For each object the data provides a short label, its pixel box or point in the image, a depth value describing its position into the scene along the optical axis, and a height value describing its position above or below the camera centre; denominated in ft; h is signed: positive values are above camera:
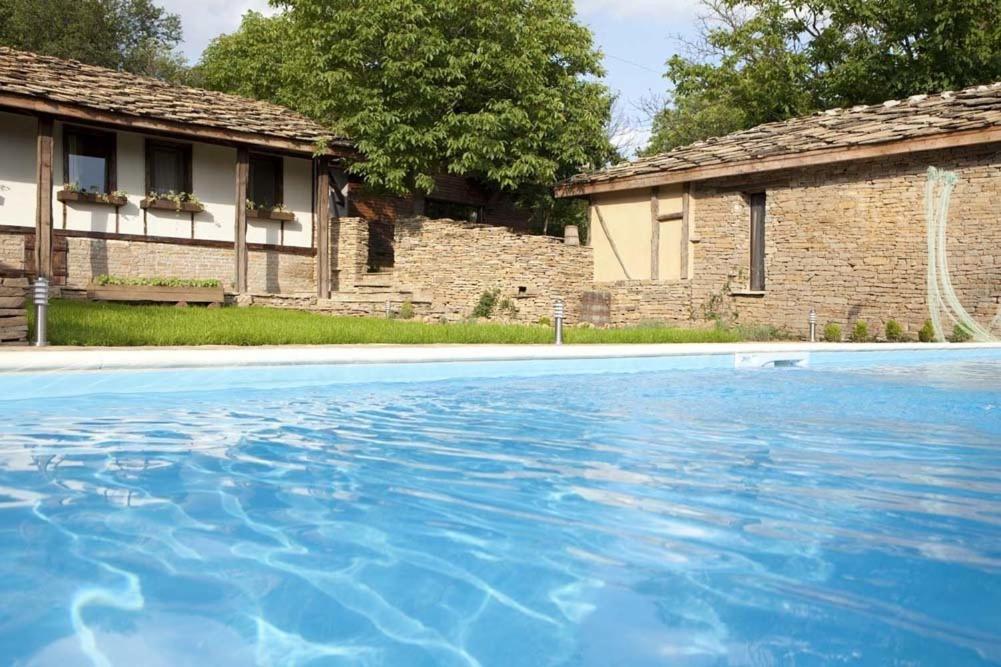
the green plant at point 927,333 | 46.06 -0.91
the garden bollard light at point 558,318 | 36.40 -0.25
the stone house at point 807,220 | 47.55 +6.37
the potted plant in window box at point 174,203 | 57.06 +7.32
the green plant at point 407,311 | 56.90 -0.04
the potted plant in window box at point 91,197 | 53.78 +7.26
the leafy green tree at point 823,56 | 72.18 +25.17
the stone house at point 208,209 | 52.80 +6.96
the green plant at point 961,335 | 45.65 -0.99
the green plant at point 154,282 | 51.49 +1.60
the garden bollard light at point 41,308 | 27.53 -0.06
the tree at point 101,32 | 90.68 +32.02
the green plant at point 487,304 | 61.76 +0.55
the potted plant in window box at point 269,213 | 61.52 +7.18
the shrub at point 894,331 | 48.91 -0.88
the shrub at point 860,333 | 49.31 -1.02
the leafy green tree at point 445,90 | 60.80 +17.12
